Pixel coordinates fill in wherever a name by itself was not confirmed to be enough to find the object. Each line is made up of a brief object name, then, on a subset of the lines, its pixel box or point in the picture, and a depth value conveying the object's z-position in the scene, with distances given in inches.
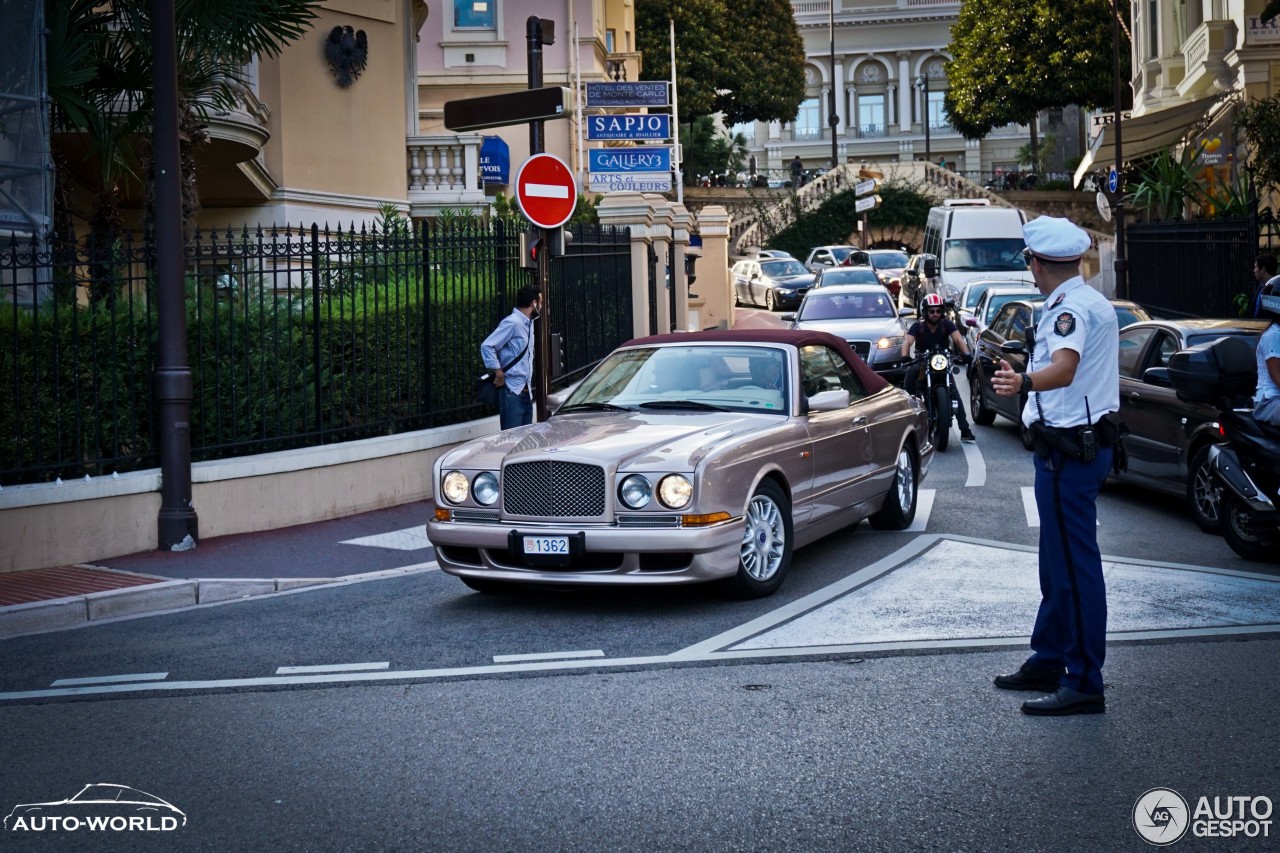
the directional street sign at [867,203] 1639.4
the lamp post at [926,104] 3257.9
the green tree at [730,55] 2605.8
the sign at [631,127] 730.8
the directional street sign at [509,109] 522.6
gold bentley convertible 323.6
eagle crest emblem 888.9
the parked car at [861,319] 812.0
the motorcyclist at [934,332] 642.2
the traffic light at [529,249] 586.6
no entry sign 538.3
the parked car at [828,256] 2022.6
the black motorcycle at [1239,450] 377.1
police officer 238.7
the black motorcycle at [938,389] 633.0
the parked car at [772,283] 1781.5
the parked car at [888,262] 1784.0
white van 1392.7
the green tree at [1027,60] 2445.9
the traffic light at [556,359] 582.9
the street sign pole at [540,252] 570.3
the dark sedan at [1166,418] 439.2
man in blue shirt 536.1
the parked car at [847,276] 1350.9
